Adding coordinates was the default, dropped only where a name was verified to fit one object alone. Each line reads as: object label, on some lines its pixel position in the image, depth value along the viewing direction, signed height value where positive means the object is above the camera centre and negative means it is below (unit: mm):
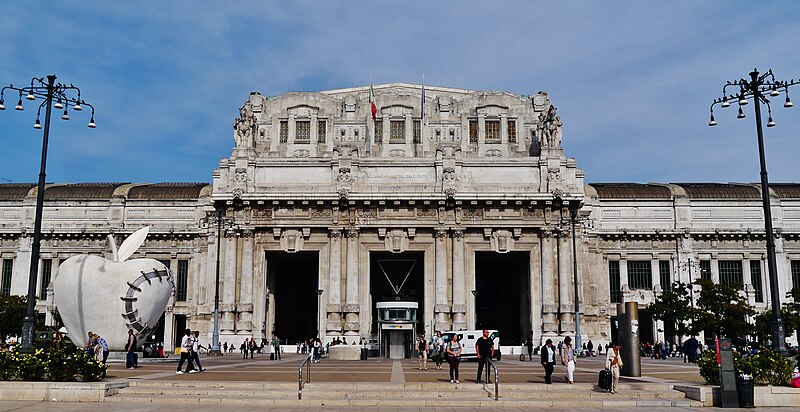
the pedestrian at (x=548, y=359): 24453 -1361
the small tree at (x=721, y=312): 55750 +445
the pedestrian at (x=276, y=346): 46594 -1835
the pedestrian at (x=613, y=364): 22422 -1395
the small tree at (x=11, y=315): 59250 +131
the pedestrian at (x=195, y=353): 29750 -1432
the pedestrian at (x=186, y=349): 29127 -1274
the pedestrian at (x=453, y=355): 25062 -1281
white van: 45675 -1394
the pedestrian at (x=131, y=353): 31141 -1513
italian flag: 65625 +18694
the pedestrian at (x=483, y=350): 24844 -1085
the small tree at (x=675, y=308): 56688 +744
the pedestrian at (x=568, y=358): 24766 -1354
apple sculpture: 34969 +946
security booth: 48875 -702
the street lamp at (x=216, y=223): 56188 +7625
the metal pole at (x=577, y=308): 56531 +693
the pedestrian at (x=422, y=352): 34041 -1599
